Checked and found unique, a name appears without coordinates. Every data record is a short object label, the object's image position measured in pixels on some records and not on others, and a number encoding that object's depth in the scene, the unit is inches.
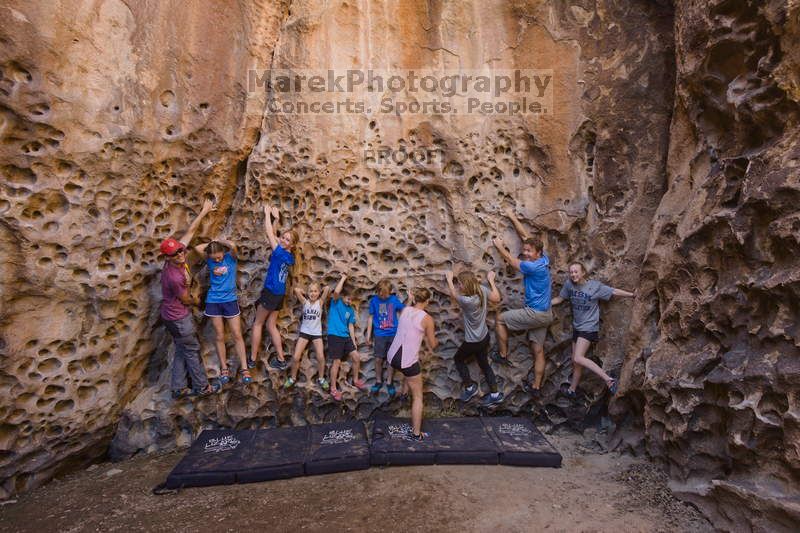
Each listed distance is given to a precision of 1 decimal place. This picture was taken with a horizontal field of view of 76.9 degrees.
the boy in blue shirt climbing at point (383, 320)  197.9
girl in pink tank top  174.2
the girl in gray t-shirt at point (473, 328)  188.4
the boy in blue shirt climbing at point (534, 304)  192.5
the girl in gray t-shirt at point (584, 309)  188.7
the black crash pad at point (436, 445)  167.0
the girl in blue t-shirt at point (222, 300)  188.9
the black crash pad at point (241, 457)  158.4
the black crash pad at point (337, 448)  164.4
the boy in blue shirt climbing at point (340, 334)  195.2
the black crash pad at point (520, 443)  167.2
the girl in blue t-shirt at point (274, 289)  188.9
